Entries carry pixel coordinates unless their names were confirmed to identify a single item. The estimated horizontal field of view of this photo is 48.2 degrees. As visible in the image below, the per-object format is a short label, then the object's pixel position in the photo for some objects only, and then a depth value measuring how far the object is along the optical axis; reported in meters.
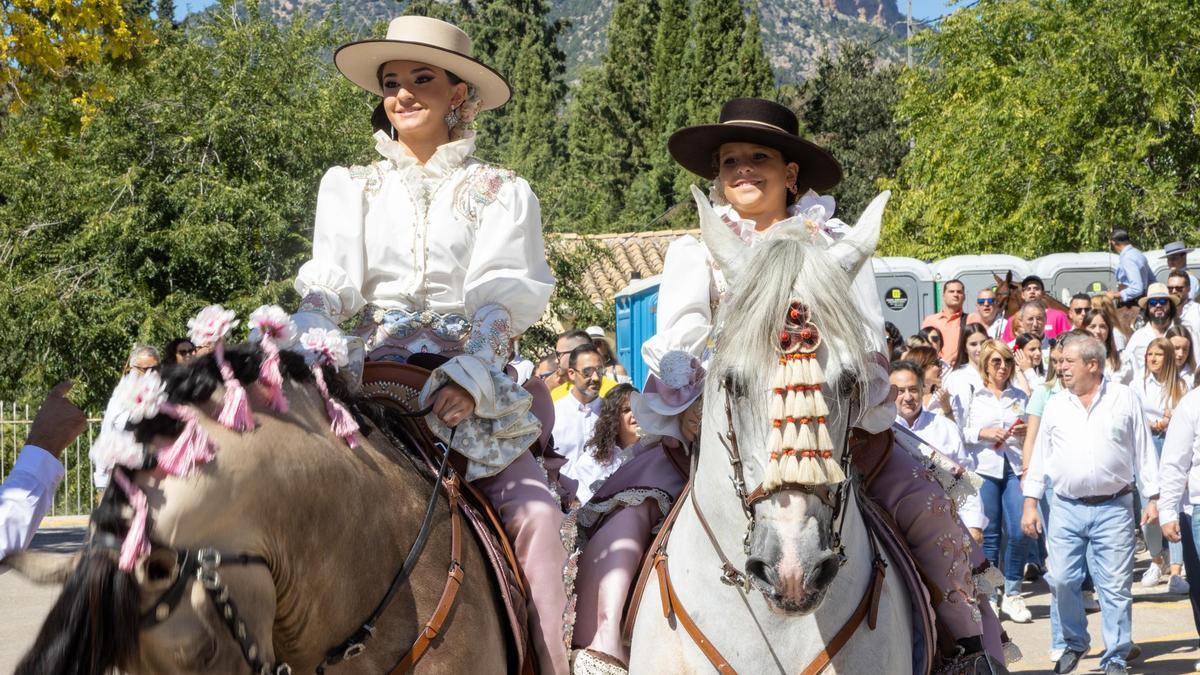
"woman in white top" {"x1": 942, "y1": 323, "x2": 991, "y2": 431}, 12.23
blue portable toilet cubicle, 19.27
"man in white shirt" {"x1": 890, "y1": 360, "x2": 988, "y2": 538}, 9.93
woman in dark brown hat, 4.89
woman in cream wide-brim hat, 4.55
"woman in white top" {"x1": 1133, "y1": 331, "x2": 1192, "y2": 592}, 12.27
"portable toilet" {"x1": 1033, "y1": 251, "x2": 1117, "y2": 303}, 20.73
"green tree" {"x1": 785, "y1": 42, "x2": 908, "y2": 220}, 51.41
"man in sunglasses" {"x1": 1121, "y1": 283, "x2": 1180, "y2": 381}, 13.94
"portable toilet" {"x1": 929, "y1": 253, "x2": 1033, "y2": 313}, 20.78
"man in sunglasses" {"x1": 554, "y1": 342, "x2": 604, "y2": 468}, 11.06
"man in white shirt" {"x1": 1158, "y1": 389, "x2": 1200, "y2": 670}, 9.45
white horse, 3.65
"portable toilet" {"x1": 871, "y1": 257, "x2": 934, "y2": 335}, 20.38
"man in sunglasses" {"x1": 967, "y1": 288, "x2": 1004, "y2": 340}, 15.95
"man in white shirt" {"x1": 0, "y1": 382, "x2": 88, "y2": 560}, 4.03
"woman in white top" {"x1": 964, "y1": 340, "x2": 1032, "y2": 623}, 11.88
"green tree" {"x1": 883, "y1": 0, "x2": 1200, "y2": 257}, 24.62
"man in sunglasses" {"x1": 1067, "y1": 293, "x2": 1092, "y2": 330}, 14.67
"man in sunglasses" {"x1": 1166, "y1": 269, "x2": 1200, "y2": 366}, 15.01
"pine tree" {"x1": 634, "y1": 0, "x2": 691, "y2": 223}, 47.57
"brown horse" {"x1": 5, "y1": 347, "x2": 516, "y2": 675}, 2.94
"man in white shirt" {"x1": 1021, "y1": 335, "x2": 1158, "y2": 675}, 9.77
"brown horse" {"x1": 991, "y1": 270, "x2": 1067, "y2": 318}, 16.31
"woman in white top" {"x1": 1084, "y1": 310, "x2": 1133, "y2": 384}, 13.02
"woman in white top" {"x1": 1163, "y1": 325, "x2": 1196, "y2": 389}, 13.05
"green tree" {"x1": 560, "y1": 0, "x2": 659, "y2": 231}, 51.66
